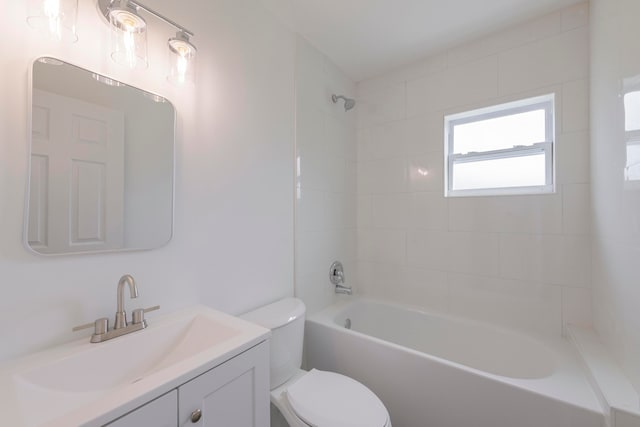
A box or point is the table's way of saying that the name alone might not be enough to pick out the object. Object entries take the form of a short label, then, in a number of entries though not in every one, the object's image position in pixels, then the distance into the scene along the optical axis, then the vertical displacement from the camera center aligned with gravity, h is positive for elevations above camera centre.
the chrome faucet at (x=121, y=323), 0.89 -0.38
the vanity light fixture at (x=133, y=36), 0.95 +0.70
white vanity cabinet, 0.66 -0.53
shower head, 2.13 +0.94
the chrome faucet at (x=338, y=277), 2.11 -0.50
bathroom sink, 0.63 -0.44
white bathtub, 1.12 -0.83
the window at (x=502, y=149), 1.75 +0.48
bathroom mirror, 0.84 +0.19
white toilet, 1.08 -0.82
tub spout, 2.08 -0.59
